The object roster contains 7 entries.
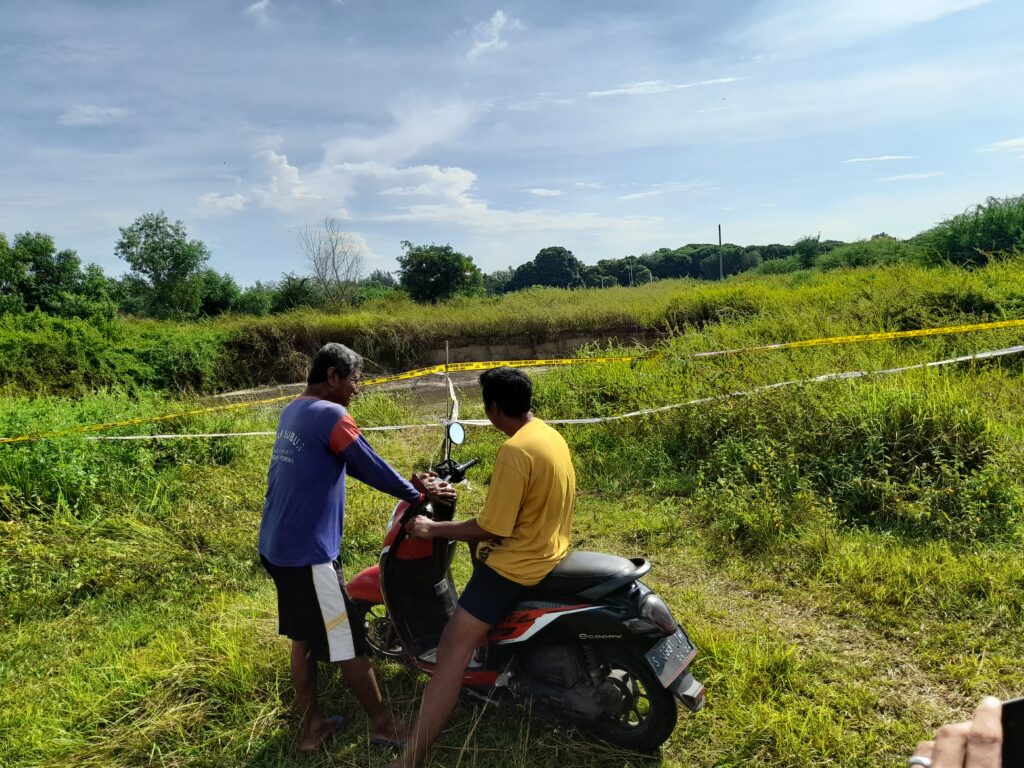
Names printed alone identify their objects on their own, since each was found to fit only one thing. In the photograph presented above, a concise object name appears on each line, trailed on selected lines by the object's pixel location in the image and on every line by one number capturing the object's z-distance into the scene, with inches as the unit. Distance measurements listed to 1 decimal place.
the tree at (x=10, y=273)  941.2
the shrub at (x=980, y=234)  493.7
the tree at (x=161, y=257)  1080.8
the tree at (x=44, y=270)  965.2
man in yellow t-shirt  91.6
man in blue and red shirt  100.7
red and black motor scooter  96.3
